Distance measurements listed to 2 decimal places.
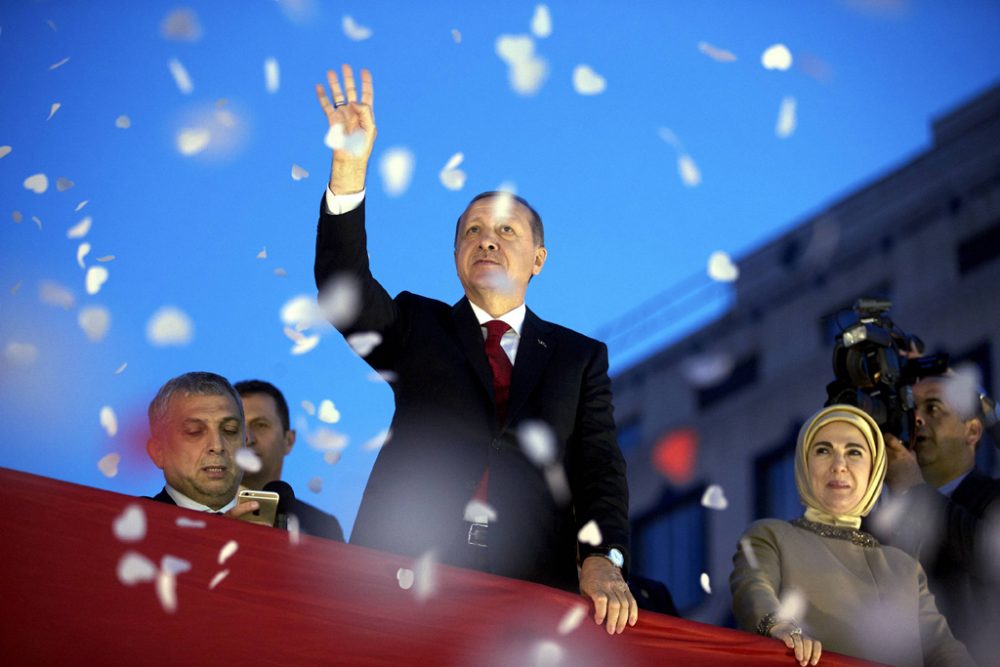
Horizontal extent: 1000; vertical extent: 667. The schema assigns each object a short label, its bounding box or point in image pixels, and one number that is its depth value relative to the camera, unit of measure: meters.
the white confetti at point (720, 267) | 6.25
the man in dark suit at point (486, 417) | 4.30
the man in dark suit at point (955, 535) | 5.25
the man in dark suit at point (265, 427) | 6.05
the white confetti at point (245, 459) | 4.91
